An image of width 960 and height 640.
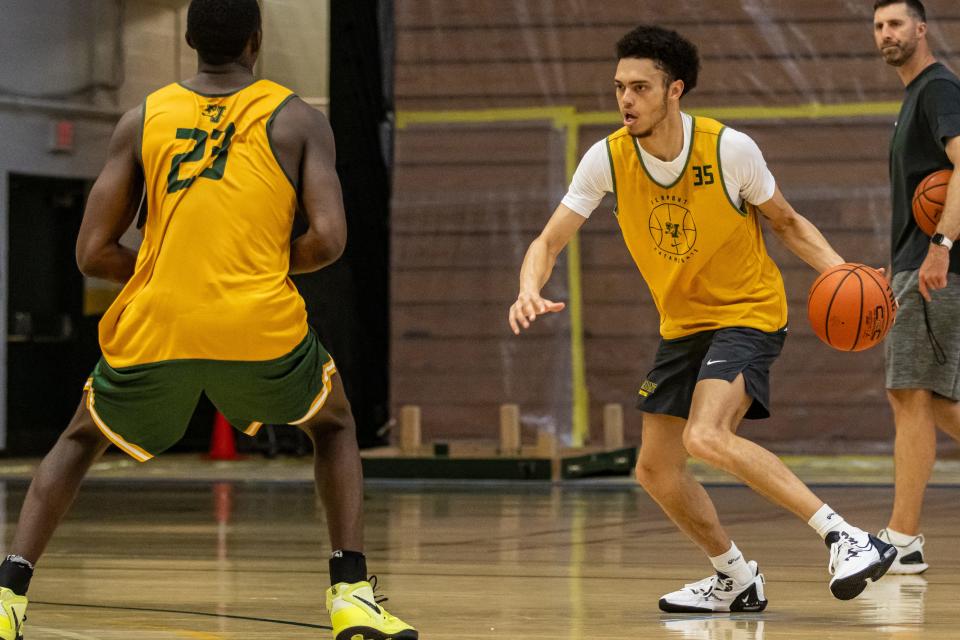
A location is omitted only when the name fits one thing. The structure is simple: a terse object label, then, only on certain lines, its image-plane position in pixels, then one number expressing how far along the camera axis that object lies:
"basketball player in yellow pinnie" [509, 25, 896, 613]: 9.89
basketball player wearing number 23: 8.16
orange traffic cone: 26.37
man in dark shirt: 12.06
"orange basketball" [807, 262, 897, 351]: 10.12
